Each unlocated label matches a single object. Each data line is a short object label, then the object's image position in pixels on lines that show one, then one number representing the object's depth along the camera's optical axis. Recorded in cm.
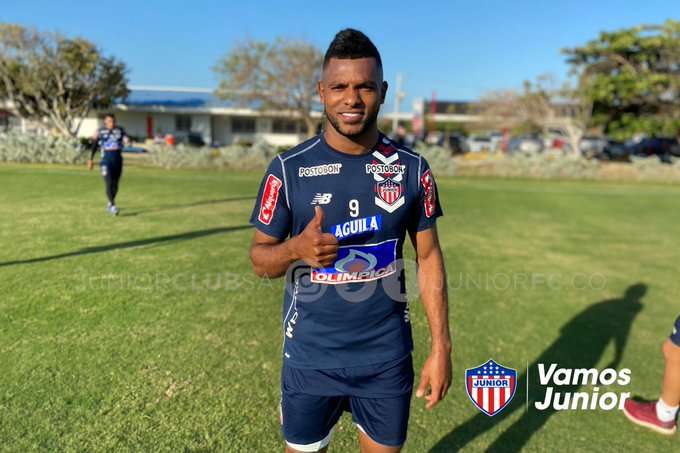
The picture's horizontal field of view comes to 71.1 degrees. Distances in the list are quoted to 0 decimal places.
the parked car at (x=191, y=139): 4083
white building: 4488
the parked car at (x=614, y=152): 3690
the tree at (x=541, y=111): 3183
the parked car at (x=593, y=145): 3861
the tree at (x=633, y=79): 2855
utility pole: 4899
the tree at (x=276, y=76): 3319
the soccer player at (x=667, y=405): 341
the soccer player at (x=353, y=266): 196
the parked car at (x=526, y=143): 4103
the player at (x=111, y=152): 980
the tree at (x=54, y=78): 2862
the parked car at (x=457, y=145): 4278
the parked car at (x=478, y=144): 4300
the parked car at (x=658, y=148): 3780
